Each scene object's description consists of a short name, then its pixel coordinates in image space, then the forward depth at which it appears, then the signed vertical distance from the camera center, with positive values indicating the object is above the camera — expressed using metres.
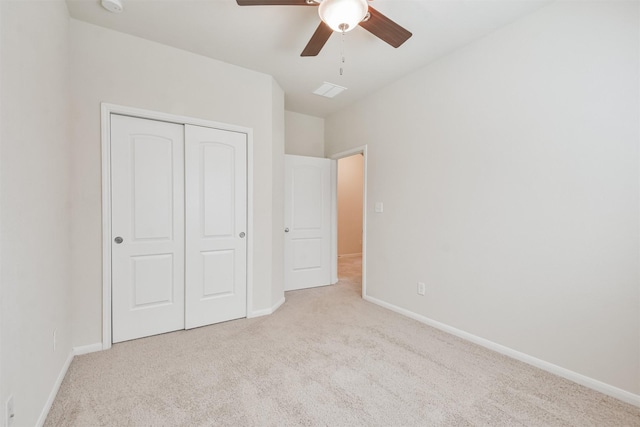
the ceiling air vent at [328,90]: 3.39 +1.53
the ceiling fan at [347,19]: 1.57 +1.20
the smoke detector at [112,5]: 2.05 +1.53
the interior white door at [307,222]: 4.05 -0.16
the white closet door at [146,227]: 2.46 -0.14
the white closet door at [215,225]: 2.78 -0.15
